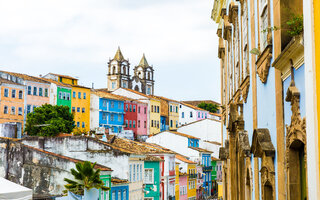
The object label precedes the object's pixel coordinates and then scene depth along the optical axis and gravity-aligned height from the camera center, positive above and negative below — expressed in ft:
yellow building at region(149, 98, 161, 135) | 329.93 +16.90
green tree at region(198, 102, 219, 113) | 418.31 +27.42
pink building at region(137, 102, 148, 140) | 318.24 +14.11
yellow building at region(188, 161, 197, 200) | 229.45 -16.03
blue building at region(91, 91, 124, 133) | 287.48 +16.98
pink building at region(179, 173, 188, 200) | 214.69 -17.09
